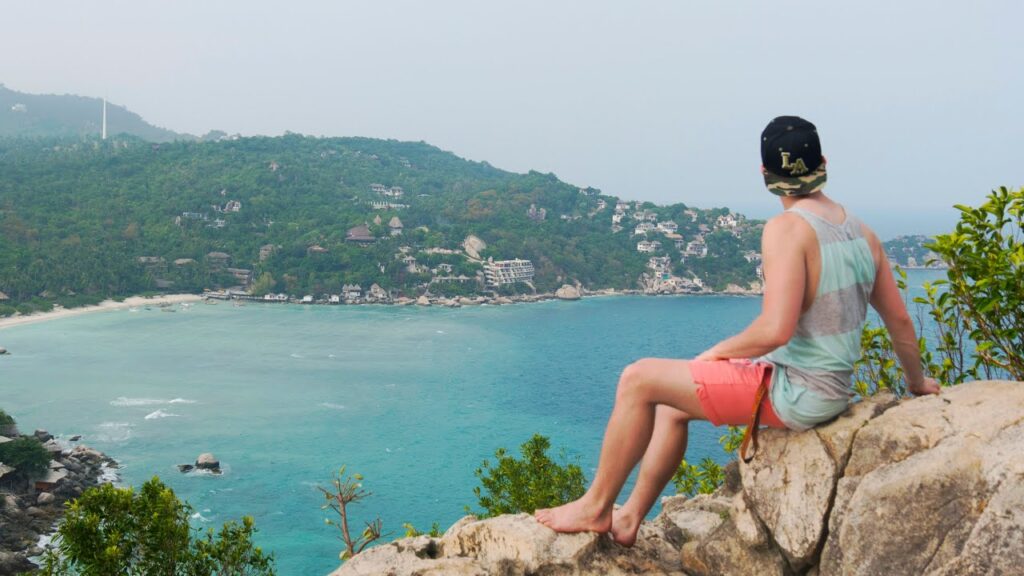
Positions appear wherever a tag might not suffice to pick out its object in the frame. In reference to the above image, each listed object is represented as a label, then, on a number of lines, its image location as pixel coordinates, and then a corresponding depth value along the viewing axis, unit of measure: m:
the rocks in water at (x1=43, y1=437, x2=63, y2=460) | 18.88
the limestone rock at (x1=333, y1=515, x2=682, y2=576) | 2.66
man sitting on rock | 2.27
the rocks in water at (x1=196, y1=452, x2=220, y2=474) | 20.03
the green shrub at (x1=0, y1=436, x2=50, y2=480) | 17.11
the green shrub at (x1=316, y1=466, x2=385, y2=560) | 4.73
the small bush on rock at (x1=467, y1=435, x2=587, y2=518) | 7.25
